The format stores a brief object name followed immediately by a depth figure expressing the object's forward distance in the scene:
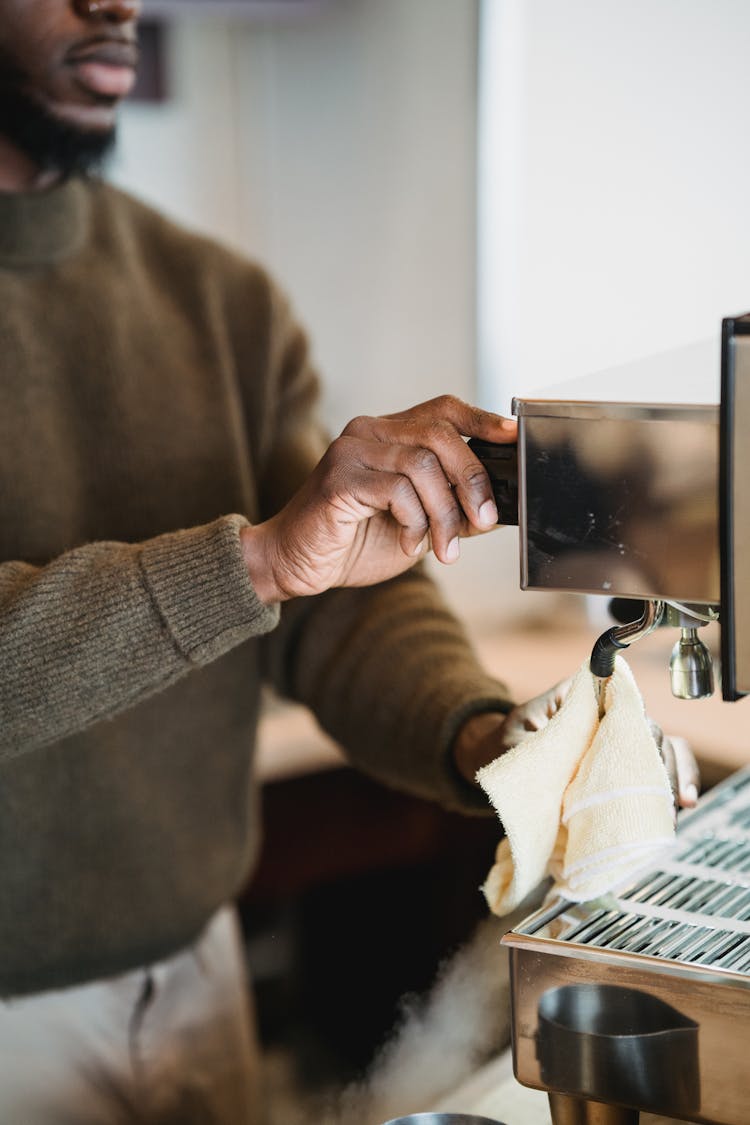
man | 0.97
